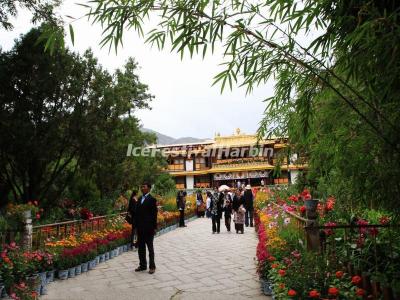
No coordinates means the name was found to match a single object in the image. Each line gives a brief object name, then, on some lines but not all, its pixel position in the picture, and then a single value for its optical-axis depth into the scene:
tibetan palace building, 38.25
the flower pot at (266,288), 4.94
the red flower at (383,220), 4.47
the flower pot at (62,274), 6.38
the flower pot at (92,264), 7.34
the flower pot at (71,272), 6.57
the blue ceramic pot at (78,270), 6.76
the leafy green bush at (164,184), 26.72
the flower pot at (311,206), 4.42
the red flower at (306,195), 7.39
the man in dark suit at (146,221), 6.50
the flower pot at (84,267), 6.99
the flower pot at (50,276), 6.09
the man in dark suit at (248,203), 13.40
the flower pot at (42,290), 5.49
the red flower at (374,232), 3.54
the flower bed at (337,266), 2.96
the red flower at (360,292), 2.83
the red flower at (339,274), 3.22
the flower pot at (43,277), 5.63
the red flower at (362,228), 4.15
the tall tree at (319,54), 2.01
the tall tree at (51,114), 8.63
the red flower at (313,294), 2.90
